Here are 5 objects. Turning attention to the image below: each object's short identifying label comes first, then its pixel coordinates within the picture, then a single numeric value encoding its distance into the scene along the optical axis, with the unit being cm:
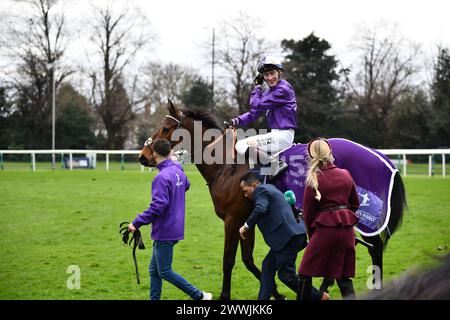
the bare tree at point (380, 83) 4406
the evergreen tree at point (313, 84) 3956
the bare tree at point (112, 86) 4609
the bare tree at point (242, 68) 4184
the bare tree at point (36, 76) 3712
